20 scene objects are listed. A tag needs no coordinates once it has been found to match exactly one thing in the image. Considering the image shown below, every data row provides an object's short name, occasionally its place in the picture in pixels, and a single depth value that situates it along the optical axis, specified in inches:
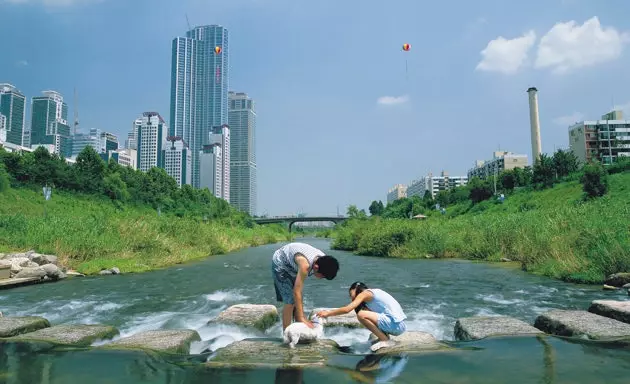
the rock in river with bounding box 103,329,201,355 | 216.2
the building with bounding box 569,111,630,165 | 3420.3
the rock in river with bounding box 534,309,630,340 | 229.6
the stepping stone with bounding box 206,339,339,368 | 185.8
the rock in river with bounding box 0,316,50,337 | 252.1
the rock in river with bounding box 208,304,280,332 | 286.7
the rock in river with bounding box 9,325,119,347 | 232.8
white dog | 207.0
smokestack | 2878.9
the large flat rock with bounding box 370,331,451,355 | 207.0
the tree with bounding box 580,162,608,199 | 1558.8
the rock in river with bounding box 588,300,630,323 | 260.7
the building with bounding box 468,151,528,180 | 4626.0
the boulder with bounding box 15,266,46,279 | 576.1
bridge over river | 3287.9
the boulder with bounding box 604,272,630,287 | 444.9
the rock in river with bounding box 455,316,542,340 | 240.7
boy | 201.6
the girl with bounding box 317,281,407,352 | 219.5
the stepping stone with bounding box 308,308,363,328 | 288.3
